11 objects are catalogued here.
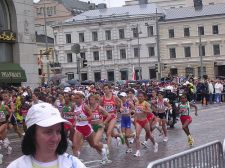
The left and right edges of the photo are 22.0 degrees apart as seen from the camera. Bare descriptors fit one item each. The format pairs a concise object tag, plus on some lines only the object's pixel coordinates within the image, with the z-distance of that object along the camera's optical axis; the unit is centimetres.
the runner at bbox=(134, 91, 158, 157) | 1523
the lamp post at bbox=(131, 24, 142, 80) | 8219
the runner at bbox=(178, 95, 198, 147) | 1620
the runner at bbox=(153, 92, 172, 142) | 1795
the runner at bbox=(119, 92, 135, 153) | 1638
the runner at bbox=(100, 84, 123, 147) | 1524
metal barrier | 614
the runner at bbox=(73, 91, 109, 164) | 1322
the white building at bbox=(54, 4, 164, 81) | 8375
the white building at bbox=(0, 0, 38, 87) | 3497
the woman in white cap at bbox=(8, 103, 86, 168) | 364
